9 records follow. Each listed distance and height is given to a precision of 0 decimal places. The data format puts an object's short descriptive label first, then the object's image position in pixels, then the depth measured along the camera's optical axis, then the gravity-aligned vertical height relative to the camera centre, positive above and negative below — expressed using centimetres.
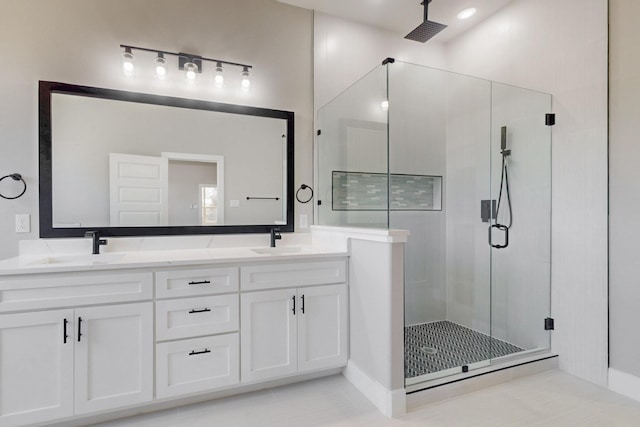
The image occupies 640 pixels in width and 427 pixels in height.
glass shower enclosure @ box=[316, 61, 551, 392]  239 +13
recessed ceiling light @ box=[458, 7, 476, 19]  288 +179
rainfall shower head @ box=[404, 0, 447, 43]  239 +138
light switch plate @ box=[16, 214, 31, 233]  205 -8
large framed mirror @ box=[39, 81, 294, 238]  214 +34
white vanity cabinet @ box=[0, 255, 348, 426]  161 -68
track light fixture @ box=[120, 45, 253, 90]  228 +108
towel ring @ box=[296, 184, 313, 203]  278 +16
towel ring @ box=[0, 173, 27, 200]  202 +20
